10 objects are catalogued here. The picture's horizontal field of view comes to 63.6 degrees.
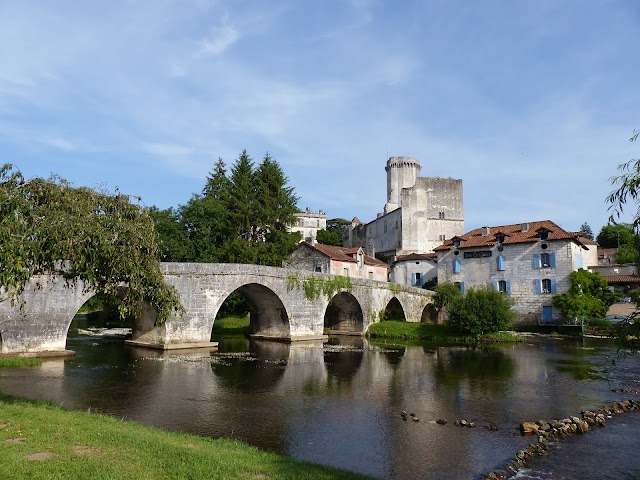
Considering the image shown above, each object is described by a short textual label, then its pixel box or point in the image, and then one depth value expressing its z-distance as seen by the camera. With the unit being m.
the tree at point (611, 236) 76.62
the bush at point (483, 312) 32.16
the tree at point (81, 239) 8.16
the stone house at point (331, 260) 44.47
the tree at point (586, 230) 106.69
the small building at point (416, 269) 51.38
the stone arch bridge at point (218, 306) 21.24
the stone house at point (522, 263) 41.78
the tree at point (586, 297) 39.44
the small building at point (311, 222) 92.19
